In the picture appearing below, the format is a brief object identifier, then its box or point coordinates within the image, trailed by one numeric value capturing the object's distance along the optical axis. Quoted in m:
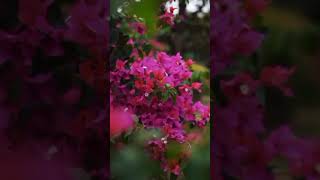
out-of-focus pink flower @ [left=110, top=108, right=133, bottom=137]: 1.24
